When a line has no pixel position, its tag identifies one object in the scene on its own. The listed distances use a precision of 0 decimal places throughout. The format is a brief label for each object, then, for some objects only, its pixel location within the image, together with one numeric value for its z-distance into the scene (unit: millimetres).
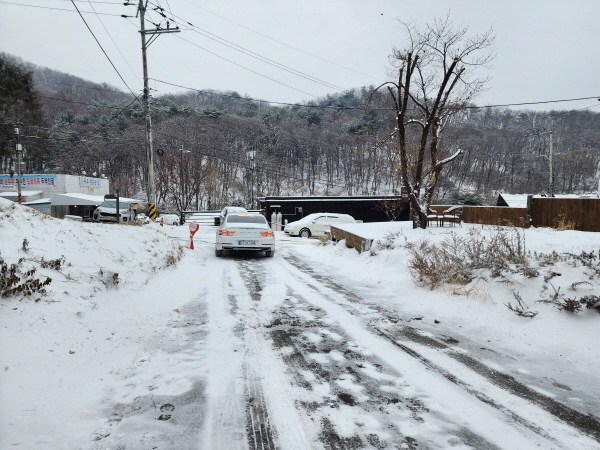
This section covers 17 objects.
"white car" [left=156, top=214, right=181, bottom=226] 30350
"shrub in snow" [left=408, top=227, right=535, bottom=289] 5762
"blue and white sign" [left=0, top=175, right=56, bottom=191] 39250
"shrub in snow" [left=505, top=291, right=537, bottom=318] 4551
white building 34531
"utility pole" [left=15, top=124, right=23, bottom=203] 26847
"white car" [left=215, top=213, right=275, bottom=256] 11070
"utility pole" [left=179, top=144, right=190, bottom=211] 47497
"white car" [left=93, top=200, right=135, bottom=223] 23922
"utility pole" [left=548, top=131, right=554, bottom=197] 32519
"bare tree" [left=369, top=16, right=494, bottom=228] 12828
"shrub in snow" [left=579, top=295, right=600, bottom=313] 4160
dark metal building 30391
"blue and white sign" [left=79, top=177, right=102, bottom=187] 42253
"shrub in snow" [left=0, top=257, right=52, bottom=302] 3775
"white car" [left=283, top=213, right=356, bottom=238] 19844
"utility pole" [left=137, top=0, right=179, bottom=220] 18297
